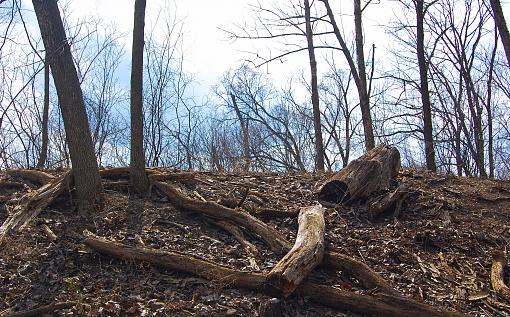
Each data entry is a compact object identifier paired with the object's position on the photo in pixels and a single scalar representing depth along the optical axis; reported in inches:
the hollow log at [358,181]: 296.2
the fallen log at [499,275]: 208.1
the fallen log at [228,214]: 227.6
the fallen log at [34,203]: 219.3
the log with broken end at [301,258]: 180.5
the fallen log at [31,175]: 288.2
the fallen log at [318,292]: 185.0
